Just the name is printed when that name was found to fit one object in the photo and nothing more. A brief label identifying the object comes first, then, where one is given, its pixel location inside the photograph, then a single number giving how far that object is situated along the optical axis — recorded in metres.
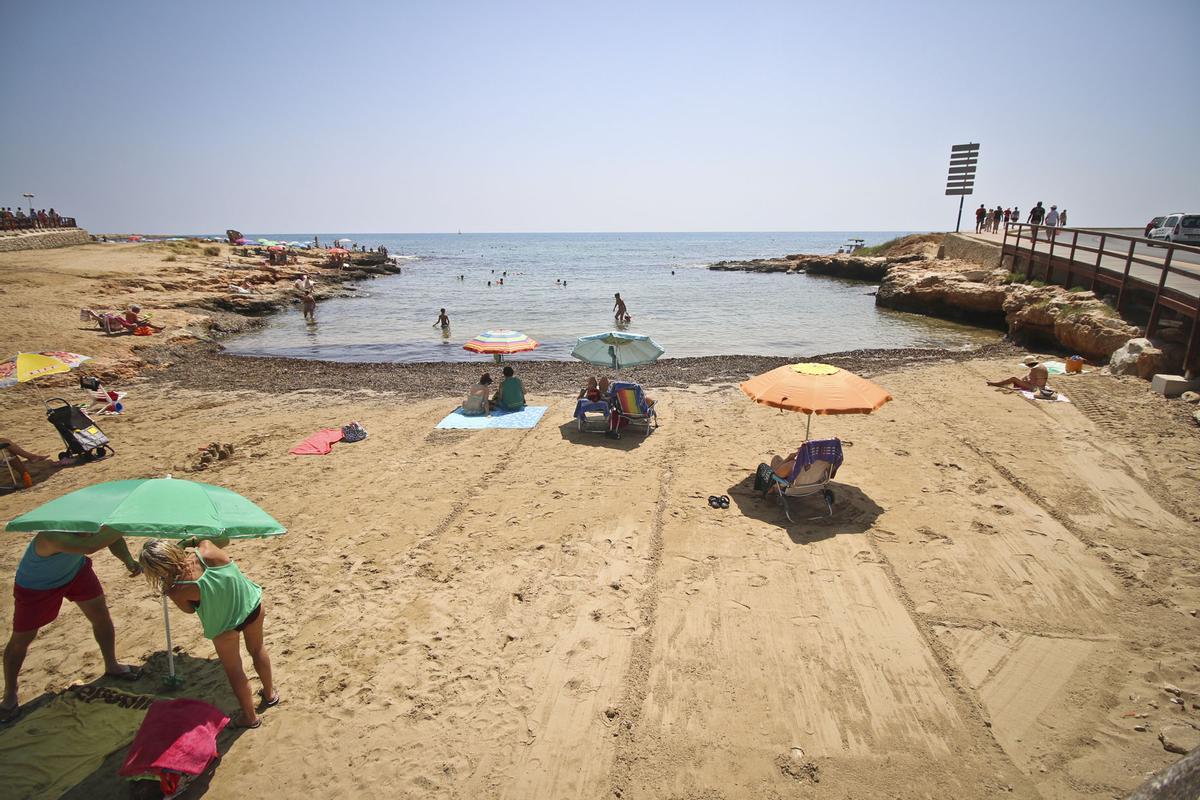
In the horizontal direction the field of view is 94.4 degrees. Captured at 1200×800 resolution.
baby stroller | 8.86
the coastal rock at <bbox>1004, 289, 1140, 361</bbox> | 14.40
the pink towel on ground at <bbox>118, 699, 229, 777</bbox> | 3.46
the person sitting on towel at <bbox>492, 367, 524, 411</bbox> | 11.70
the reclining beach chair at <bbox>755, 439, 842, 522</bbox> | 7.21
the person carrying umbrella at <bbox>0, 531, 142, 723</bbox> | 3.95
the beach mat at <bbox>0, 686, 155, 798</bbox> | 3.73
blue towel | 10.91
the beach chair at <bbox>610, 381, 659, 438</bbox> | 10.12
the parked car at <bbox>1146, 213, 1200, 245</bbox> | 20.80
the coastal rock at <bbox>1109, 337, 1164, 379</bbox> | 11.93
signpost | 36.00
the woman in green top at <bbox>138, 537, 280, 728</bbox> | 3.63
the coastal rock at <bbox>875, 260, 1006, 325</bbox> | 23.91
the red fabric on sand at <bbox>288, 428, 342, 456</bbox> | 9.42
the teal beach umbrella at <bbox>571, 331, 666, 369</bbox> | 11.12
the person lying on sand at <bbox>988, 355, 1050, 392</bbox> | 11.74
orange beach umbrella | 6.93
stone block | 10.94
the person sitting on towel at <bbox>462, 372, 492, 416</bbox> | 11.48
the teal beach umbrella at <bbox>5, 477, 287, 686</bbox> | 3.67
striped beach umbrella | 11.59
